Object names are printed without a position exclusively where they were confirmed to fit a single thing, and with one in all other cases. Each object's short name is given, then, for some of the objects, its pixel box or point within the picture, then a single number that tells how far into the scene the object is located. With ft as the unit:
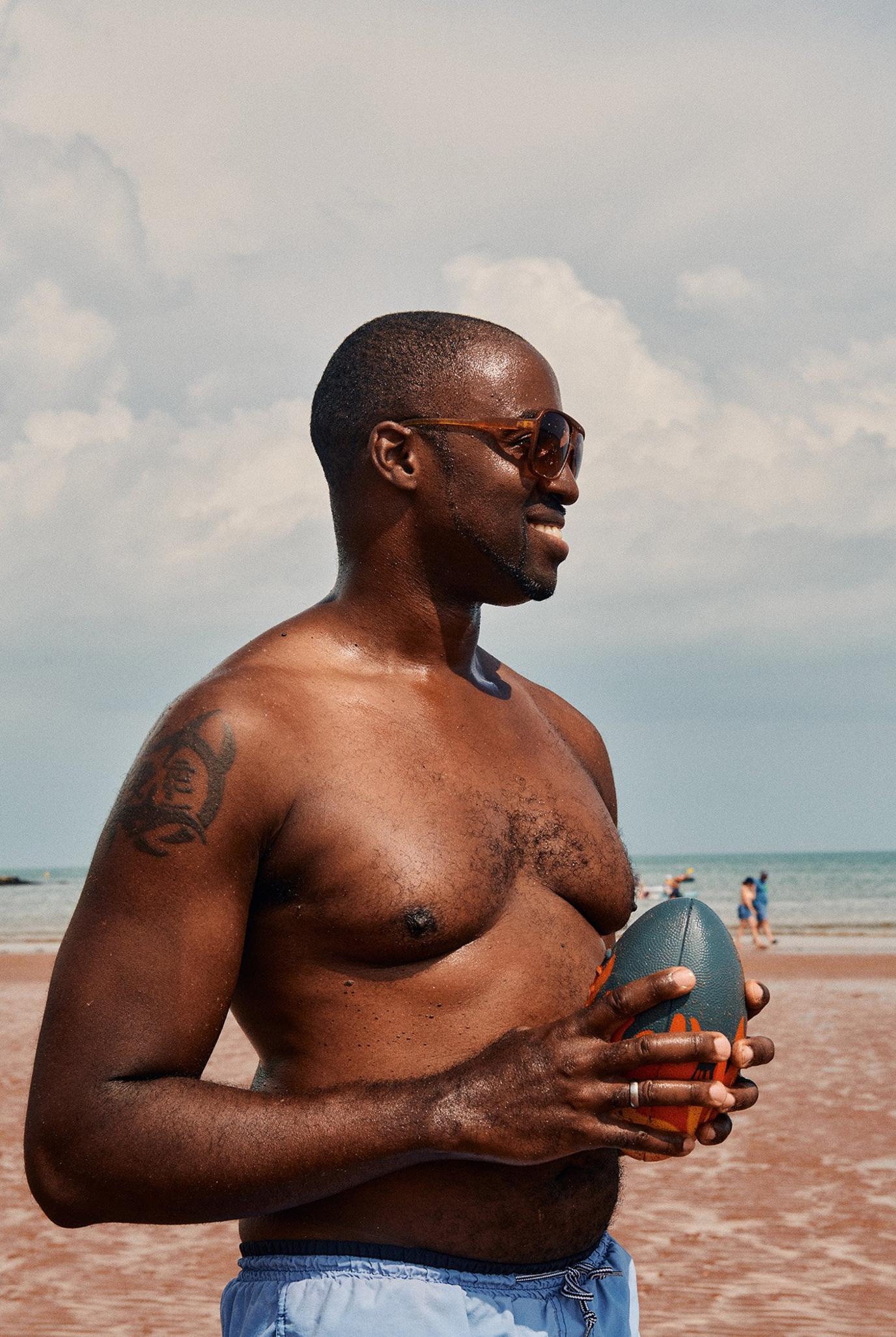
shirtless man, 7.57
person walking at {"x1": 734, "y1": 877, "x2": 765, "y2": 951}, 103.30
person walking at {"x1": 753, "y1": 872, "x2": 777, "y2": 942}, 105.70
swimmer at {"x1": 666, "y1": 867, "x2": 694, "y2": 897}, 132.69
